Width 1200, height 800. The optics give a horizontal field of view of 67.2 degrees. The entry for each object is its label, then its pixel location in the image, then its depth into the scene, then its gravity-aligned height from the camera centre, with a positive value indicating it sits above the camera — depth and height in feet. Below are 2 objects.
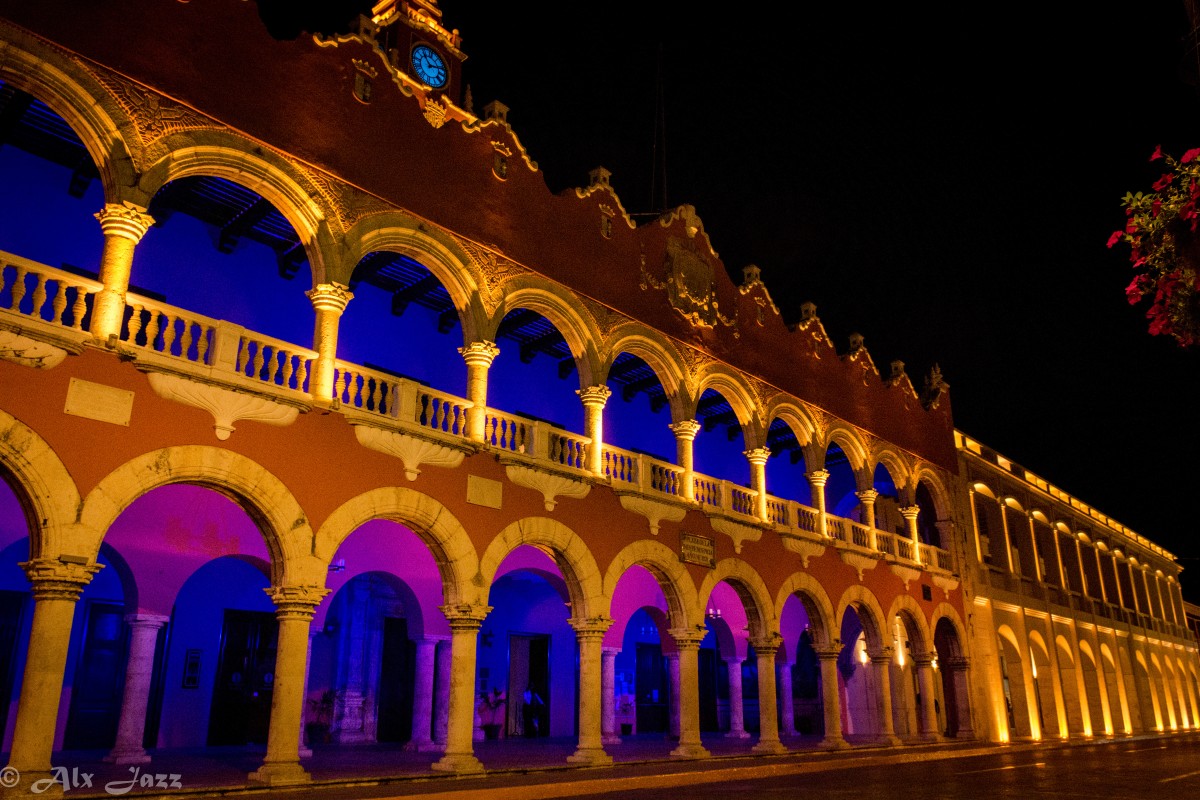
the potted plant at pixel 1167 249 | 19.08 +9.49
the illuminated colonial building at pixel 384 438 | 31.50 +10.82
